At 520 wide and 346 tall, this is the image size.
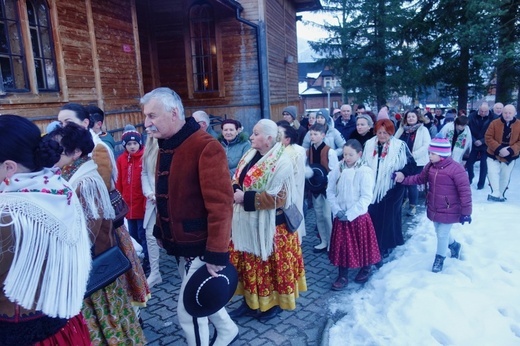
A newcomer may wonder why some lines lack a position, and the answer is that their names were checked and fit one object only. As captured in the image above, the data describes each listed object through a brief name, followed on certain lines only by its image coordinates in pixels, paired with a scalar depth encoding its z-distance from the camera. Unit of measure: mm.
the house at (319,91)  46281
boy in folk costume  5160
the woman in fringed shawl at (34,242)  1544
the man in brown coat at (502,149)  6938
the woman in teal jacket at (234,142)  4934
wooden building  5867
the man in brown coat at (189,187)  2371
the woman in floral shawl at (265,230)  3285
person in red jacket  4410
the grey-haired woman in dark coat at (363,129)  5727
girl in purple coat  3982
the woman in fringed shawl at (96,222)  2477
